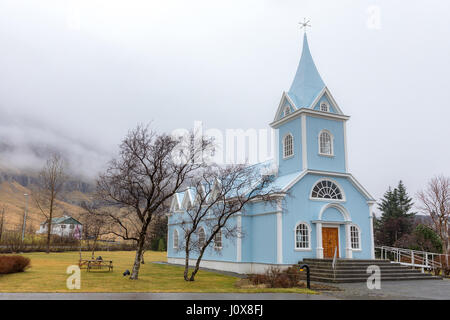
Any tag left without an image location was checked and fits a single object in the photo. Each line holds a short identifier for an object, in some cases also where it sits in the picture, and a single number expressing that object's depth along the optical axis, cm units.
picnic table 2237
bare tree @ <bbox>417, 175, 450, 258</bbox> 3691
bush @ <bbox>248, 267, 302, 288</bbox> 1600
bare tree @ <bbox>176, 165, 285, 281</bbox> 1936
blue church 2280
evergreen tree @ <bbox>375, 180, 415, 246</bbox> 4400
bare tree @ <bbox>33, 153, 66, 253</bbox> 5134
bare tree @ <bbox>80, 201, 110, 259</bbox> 1864
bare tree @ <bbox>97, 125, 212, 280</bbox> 1872
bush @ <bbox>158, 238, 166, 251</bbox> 6082
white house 8988
